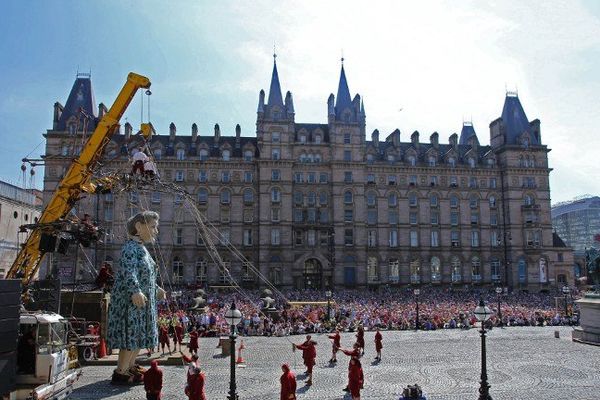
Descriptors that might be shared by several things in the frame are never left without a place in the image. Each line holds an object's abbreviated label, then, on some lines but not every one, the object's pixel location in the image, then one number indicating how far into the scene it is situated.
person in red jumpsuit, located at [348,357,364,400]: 13.75
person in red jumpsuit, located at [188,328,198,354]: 20.77
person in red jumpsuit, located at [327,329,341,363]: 20.05
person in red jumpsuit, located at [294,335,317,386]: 17.66
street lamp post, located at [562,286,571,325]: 39.39
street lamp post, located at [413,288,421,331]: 34.56
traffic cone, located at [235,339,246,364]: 21.29
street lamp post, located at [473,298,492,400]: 13.72
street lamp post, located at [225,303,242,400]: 12.55
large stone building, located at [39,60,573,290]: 63.31
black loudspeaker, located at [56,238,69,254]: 21.39
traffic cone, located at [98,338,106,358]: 21.00
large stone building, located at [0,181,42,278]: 52.50
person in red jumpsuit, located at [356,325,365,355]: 21.00
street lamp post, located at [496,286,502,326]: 36.66
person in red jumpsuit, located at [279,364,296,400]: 12.52
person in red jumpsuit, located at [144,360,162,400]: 12.27
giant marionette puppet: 15.19
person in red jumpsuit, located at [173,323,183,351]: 22.50
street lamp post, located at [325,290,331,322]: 35.85
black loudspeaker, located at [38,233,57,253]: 20.64
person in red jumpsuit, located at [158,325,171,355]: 21.46
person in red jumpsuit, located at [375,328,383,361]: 21.73
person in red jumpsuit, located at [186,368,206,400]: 12.01
